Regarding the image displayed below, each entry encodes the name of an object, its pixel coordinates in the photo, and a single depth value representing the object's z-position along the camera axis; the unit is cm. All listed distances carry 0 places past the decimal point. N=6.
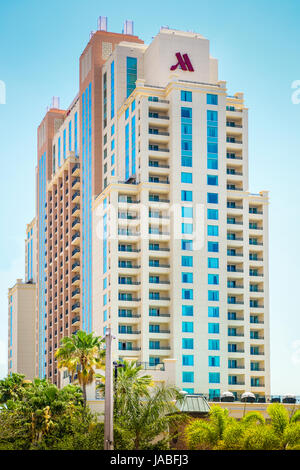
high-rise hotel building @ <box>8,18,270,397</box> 11556
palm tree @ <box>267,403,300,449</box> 5759
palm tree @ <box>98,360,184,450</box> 5967
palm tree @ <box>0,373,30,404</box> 9696
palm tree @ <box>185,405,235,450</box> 6062
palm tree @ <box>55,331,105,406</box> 8256
